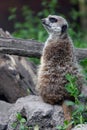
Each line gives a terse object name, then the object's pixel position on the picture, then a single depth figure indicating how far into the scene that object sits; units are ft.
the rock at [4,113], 23.99
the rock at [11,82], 27.36
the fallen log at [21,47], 26.33
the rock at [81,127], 21.18
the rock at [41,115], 23.07
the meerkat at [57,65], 23.69
